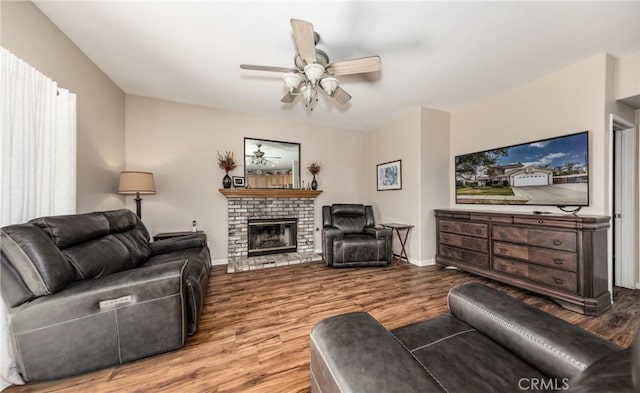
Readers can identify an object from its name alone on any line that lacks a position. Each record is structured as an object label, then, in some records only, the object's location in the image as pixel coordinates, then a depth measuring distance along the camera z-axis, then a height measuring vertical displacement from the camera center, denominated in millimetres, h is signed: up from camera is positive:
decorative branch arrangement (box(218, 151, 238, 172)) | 3799 +593
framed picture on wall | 4117 +394
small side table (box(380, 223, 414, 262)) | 3807 -654
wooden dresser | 2148 -654
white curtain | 1401 +357
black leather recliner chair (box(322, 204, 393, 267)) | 3553 -816
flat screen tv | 2473 +272
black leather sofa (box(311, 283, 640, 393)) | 662 -579
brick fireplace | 3914 -265
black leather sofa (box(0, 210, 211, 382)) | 1318 -657
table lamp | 2807 +187
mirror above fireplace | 4059 +618
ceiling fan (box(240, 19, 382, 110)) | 1750 +1107
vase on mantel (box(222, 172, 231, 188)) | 3761 +252
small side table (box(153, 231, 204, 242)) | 3102 -523
